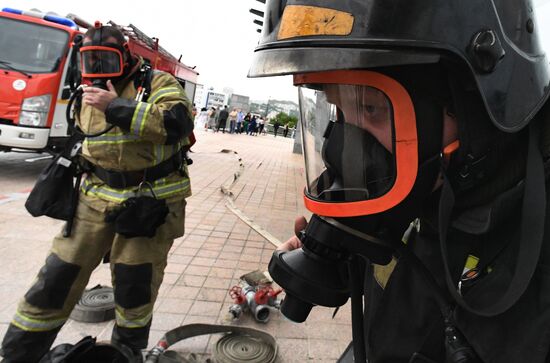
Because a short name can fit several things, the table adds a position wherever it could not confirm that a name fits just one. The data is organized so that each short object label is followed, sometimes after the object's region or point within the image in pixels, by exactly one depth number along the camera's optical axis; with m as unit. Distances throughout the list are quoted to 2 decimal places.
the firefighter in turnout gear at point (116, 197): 2.04
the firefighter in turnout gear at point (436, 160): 0.78
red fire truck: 5.87
